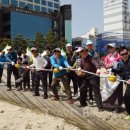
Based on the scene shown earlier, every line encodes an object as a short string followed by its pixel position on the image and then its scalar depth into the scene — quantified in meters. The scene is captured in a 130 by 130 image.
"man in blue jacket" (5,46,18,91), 5.64
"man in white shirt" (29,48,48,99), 4.88
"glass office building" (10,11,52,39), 35.30
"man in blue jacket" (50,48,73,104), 4.37
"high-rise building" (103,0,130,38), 73.97
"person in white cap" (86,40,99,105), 4.29
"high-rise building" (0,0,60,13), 39.30
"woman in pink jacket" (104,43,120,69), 4.09
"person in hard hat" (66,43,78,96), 4.95
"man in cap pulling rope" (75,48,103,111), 3.93
